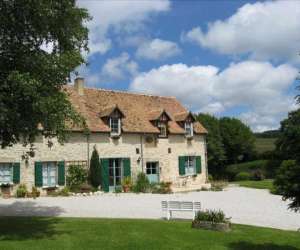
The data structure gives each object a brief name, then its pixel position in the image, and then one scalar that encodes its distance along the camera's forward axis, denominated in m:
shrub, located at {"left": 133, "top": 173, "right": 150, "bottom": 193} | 18.82
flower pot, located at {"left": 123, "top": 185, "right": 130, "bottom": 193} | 18.96
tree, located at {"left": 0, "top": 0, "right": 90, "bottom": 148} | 8.28
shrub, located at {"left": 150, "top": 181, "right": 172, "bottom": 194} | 18.54
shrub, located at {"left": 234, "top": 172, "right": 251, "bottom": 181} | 27.94
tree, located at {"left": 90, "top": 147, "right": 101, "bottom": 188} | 18.22
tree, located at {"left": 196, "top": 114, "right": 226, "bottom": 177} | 31.06
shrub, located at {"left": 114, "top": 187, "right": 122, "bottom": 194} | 18.31
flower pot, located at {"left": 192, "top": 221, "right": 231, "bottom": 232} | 9.09
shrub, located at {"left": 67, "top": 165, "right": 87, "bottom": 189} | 17.81
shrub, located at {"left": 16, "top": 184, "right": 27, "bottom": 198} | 16.26
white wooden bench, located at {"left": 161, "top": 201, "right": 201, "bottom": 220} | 10.46
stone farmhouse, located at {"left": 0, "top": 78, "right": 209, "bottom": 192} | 17.11
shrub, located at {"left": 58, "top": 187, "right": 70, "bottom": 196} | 16.86
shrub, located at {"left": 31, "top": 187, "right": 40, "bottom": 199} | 16.34
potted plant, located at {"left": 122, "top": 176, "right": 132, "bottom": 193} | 18.99
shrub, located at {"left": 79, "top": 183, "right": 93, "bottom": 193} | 17.46
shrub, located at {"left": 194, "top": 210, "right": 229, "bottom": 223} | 9.25
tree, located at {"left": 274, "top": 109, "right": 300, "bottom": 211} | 6.32
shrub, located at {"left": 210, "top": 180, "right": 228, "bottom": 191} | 20.21
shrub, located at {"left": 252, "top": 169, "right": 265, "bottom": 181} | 27.12
